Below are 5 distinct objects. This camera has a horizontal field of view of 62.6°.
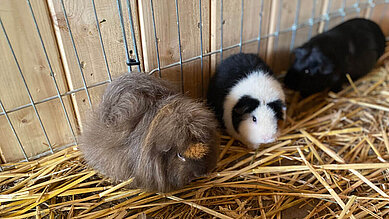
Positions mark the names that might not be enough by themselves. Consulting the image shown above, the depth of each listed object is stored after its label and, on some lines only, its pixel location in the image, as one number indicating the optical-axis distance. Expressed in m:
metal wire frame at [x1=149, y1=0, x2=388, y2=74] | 0.64
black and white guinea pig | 0.62
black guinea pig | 0.76
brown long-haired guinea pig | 0.46
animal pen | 0.52
